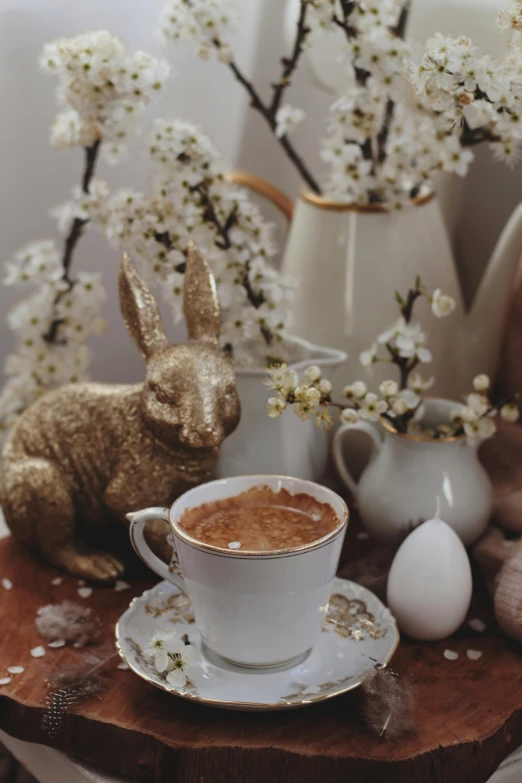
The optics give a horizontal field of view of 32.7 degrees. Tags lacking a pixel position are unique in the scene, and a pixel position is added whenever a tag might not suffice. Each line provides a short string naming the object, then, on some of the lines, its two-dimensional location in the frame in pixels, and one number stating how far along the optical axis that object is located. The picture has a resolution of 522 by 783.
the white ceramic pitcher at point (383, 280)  0.82
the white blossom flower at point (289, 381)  0.63
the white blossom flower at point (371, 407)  0.68
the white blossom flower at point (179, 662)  0.58
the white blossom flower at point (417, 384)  0.71
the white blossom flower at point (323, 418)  0.64
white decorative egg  0.64
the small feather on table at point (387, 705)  0.56
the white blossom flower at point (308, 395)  0.63
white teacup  0.56
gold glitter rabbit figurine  0.66
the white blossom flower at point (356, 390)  0.69
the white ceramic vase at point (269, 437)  0.76
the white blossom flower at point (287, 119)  0.81
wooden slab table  0.54
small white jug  0.72
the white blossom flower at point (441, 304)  0.70
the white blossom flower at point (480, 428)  0.70
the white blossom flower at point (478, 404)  0.69
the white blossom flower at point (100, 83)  0.73
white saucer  0.57
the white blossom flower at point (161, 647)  0.59
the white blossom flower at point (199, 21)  0.75
